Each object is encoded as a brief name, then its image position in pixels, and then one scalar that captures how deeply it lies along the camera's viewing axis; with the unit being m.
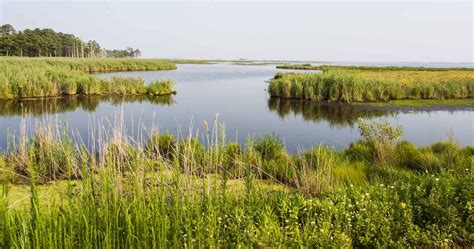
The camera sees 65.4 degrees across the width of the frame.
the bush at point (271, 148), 9.28
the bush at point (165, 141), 10.30
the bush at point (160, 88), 27.04
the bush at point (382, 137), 8.91
